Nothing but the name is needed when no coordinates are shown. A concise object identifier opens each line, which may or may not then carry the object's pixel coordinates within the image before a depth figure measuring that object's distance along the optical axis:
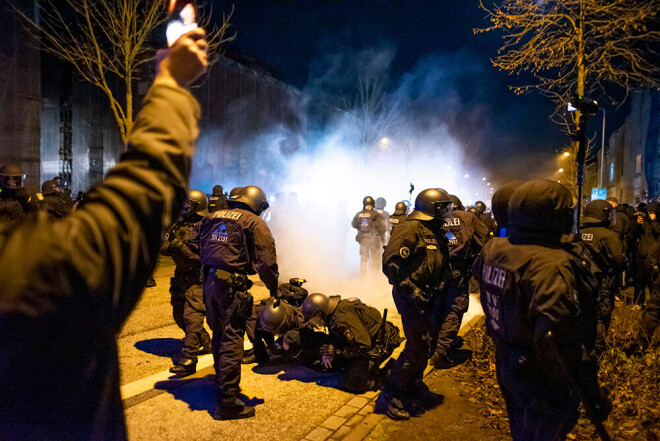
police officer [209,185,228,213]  11.36
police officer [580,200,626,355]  5.84
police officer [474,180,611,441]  2.41
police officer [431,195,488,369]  6.06
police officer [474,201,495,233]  10.43
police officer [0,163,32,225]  6.46
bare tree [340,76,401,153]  31.77
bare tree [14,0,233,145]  12.08
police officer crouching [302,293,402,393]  4.84
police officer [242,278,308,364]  5.33
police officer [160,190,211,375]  5.36
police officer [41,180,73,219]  8.01
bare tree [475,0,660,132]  8.11
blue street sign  20.89
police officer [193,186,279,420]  4.26
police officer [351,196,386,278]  12.22
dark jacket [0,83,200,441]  0.81
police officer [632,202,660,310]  9.25
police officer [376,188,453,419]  4.41
